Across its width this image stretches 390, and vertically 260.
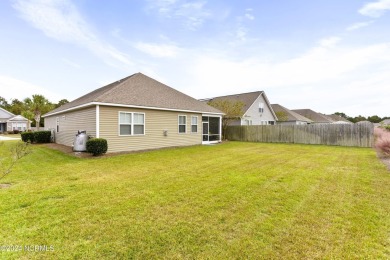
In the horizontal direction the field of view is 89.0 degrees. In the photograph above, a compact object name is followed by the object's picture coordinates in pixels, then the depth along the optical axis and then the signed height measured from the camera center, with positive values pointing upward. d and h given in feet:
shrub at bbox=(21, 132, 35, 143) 55.06 -1.96
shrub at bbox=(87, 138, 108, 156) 32.14 -2.73
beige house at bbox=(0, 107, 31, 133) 123.44 +3.74
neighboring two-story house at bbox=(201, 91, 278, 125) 78.79 +8.58
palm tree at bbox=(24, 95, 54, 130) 89.41 +11.34
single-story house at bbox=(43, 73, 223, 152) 36.14 +2.48
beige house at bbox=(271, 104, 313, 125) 99.76 +6.79
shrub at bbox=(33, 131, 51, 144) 54.86 -2.00
